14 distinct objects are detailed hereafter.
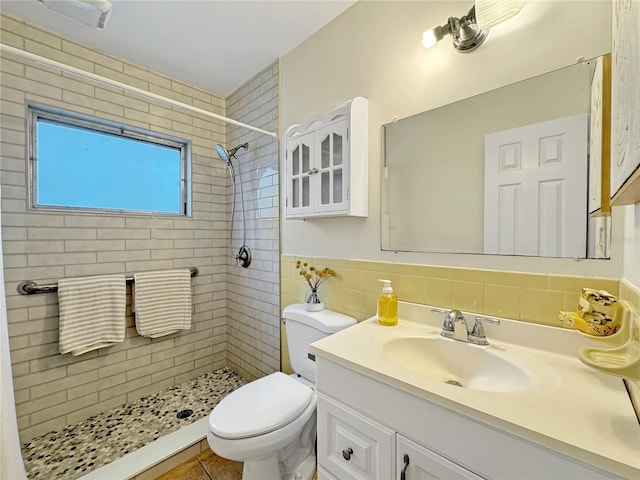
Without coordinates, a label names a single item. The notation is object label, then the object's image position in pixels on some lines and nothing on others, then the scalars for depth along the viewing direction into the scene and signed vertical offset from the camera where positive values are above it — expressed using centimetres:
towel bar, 153 -30
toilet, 105 -76
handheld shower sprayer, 210 +31
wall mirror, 84 +24
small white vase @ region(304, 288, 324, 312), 147 -37
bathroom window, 166 +50
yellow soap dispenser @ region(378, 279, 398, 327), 112 -30
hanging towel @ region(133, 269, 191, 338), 189 -48
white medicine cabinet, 129 +38
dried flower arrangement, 152 -22
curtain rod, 109 +75
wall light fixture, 90 +77
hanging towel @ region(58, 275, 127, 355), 161 -48
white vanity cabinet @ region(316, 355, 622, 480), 54 -50
